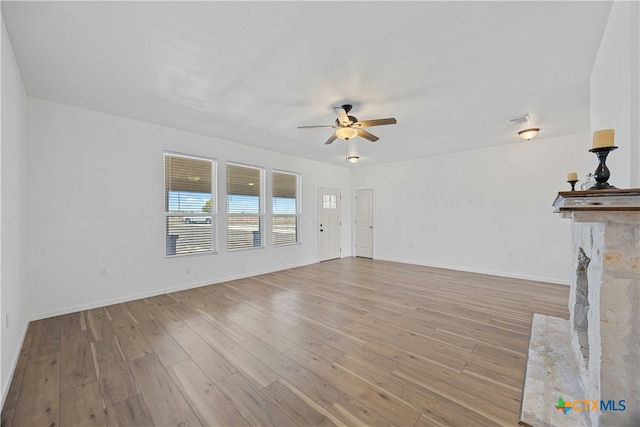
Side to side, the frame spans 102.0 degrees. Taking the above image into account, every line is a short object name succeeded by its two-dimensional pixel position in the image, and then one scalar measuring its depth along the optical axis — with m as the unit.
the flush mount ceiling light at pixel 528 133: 4.22
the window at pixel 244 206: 5.16
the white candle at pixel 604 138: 1.52
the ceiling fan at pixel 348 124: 3.18
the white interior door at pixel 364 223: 7.62
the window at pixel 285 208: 6.02
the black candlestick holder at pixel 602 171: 1.57
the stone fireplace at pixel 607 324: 1.39
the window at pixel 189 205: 4.37
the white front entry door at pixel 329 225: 7.11
